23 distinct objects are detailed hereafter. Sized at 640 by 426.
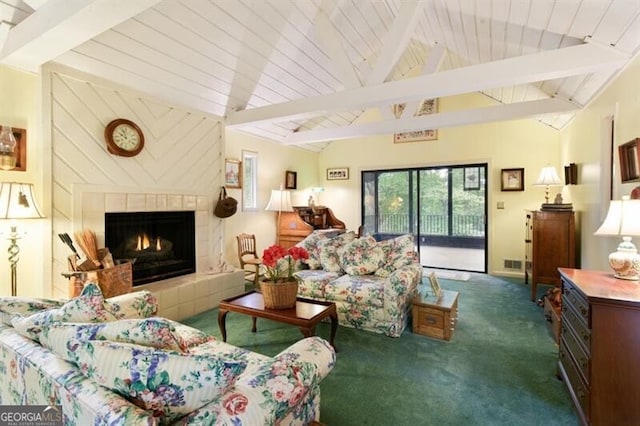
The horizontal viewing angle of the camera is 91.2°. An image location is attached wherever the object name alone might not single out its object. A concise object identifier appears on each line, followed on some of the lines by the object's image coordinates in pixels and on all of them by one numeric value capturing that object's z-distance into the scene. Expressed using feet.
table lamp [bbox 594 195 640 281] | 6.10
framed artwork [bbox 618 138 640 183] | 7.52
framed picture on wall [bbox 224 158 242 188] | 16.34
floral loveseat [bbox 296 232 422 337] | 9.99
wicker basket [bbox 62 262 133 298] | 9.26
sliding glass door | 19.25
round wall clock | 10.69
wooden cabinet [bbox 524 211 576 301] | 12.73
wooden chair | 16.02
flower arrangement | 8.32
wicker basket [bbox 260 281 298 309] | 8.43
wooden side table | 9.64
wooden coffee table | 7.74
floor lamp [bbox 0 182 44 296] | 7.90
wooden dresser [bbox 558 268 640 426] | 5.27
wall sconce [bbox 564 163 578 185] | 13.51
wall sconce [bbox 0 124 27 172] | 8.83
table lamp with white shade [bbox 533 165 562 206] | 14.71
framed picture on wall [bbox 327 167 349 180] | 23.02
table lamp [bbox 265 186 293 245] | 18.34
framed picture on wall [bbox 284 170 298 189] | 20.81
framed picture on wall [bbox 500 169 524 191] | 17.69
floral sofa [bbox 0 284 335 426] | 3.19
